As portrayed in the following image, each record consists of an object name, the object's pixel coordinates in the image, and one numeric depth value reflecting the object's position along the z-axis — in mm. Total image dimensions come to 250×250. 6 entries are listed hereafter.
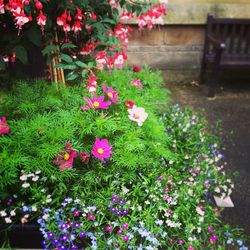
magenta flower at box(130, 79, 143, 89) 2711
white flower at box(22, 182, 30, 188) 1899
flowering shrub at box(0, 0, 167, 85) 2051
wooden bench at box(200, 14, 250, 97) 4312
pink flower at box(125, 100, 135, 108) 2336
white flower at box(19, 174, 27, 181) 1906
